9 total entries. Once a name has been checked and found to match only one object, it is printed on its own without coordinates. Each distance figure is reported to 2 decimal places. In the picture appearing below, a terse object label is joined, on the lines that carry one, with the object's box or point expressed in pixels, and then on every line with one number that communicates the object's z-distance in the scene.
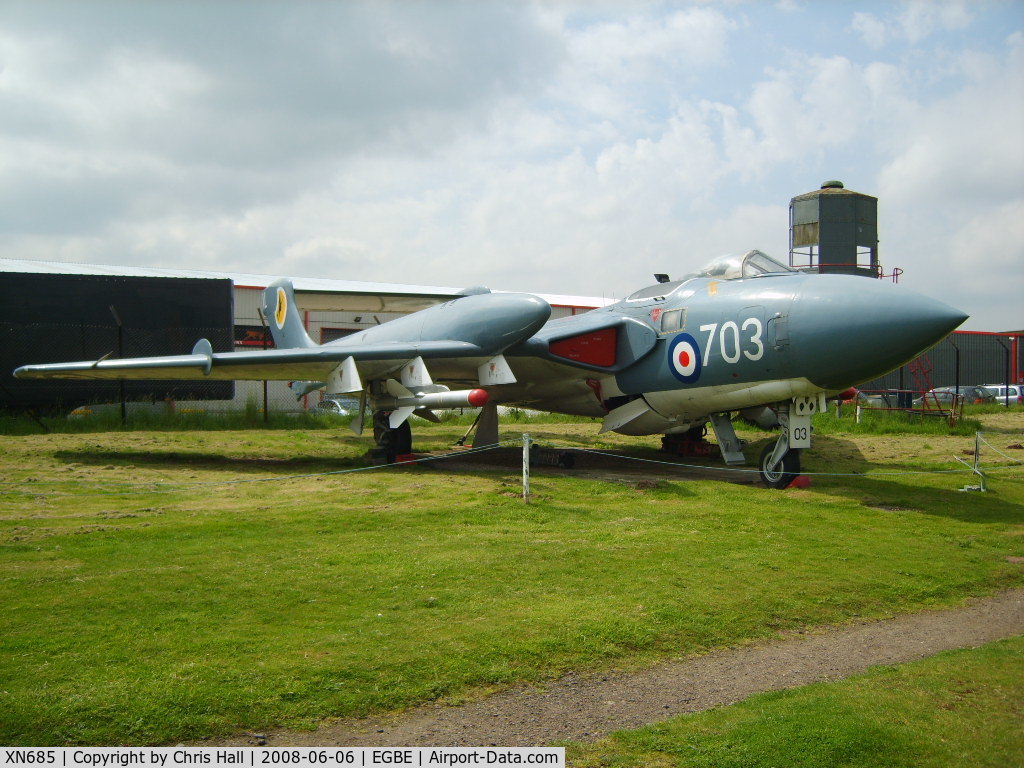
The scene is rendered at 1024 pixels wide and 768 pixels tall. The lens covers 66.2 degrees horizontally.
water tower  33.25
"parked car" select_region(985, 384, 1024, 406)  35.02
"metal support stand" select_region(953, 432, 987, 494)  10.83
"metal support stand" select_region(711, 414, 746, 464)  11.69
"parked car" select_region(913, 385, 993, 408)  31.53
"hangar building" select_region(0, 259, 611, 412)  20.39
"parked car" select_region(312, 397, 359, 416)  24.93
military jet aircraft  9.48
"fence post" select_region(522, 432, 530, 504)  9.26
